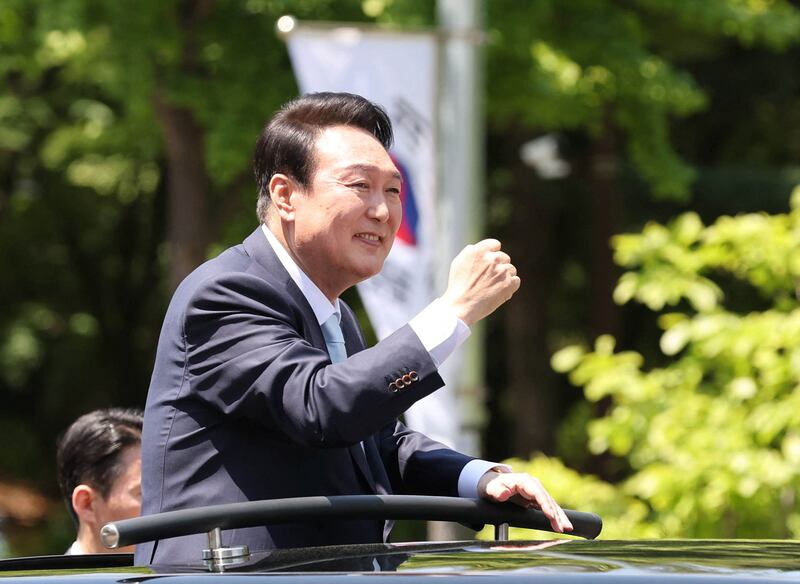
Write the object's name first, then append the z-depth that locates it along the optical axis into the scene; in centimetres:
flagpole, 1301
